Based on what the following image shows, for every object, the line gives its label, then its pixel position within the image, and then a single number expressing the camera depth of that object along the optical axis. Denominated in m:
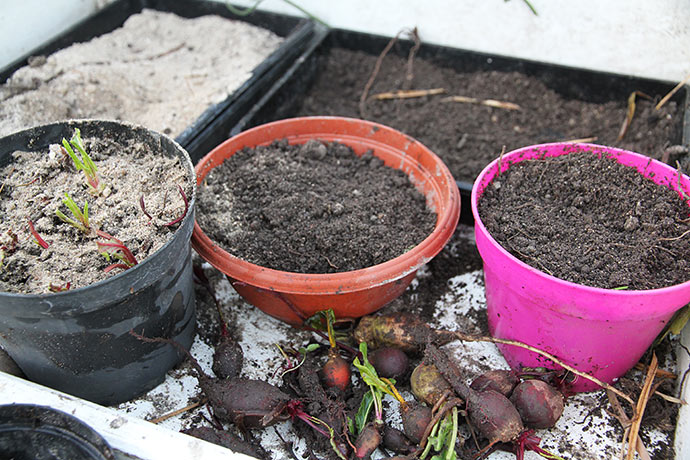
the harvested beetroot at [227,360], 0.64
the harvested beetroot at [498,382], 0.60
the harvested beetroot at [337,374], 0.62
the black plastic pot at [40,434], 0.51
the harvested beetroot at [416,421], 0.58
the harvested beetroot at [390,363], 0.63
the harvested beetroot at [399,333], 0.64
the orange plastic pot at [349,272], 0.62
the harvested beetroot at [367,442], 0.57
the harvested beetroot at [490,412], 0.56
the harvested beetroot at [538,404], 0.58
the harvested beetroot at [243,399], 0.59
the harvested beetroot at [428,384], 0.59
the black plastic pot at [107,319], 0.53
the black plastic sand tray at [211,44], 0.81
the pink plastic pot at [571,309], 0.55
